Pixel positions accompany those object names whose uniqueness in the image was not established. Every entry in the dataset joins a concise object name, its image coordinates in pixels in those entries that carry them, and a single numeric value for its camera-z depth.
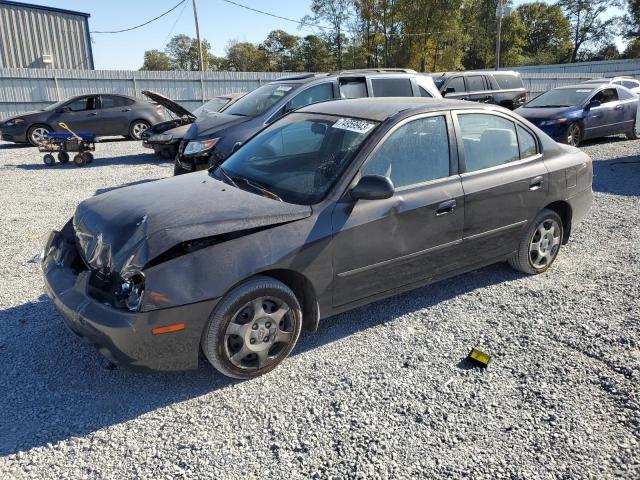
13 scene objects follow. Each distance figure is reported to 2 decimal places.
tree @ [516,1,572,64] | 67.44
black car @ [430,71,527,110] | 15.15
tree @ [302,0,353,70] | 47.06
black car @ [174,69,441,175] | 8.08
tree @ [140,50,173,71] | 78.15
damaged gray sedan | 2.89
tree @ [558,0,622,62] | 64.44
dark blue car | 11.92
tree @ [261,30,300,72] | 69.19
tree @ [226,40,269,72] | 68.50
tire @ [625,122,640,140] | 13.52
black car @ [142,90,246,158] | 11.12
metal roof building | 25.97
